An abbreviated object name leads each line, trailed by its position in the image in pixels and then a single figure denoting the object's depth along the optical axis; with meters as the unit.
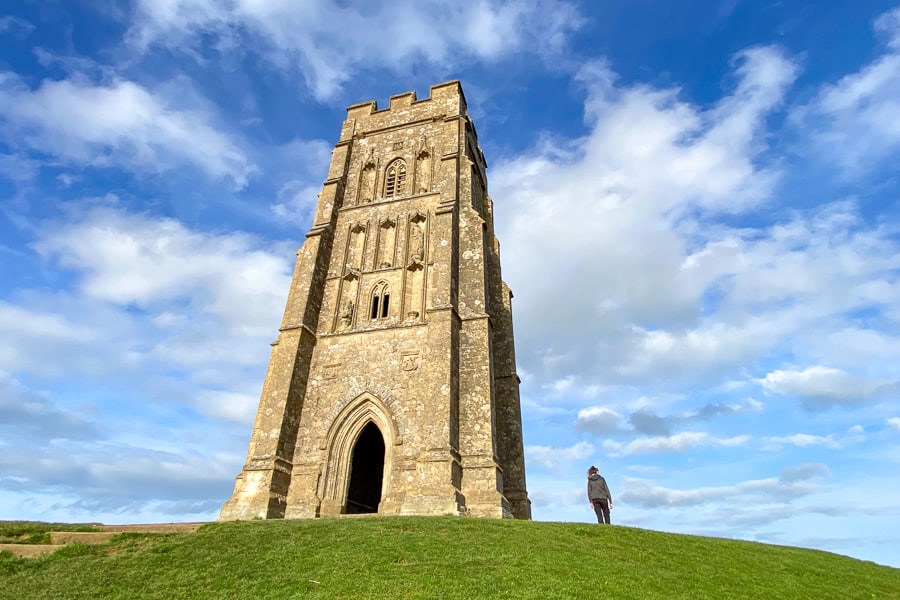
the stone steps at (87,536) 10.96
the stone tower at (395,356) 16.92
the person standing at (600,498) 15.41
